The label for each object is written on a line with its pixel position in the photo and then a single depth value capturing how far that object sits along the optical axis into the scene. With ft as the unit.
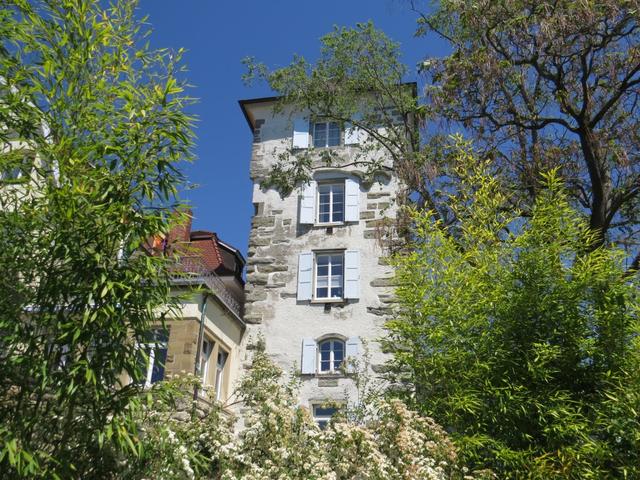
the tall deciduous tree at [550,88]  31.96
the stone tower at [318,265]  48.16
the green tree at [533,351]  23.54
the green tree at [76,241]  16.49
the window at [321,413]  46.44
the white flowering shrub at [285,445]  18.75
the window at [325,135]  55.25
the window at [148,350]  17.38
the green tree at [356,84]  41.60
